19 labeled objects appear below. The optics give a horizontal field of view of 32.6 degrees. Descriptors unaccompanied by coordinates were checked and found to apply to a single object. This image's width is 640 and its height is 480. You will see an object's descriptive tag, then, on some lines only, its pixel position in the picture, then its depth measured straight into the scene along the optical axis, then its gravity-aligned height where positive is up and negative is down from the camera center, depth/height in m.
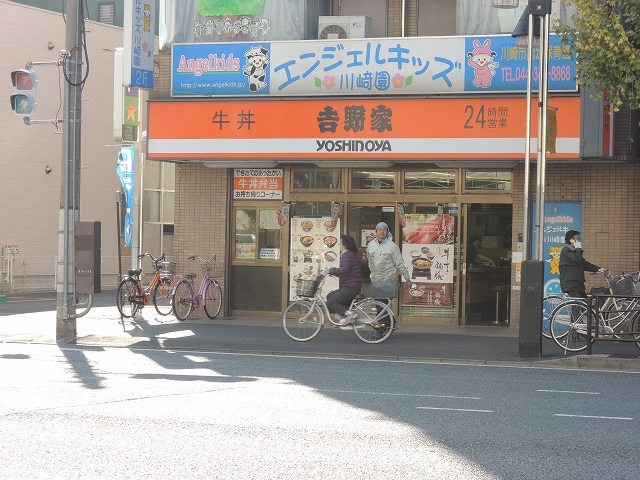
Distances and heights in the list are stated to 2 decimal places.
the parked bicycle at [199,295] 21.59 -1.13
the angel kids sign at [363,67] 20.25 +3.34
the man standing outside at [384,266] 18.72 -0.43
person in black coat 17.83 -0.39
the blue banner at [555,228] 20.45 +0.30
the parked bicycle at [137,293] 21.56 -1.10
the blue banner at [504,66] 19.91 +3.27
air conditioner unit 21.55 +4.22
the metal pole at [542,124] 15.91 +1.76
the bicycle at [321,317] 17.94 -1.25
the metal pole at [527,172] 15.85 +1.04
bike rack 15.89 -1.29
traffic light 18.92 +2.49
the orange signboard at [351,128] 19.91 +2.13
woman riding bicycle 18.06 -0.74
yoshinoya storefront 20.30 +1.64
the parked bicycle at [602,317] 16.19 -1.09
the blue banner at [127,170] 24.38 +1.51
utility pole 18.56 +1.26
